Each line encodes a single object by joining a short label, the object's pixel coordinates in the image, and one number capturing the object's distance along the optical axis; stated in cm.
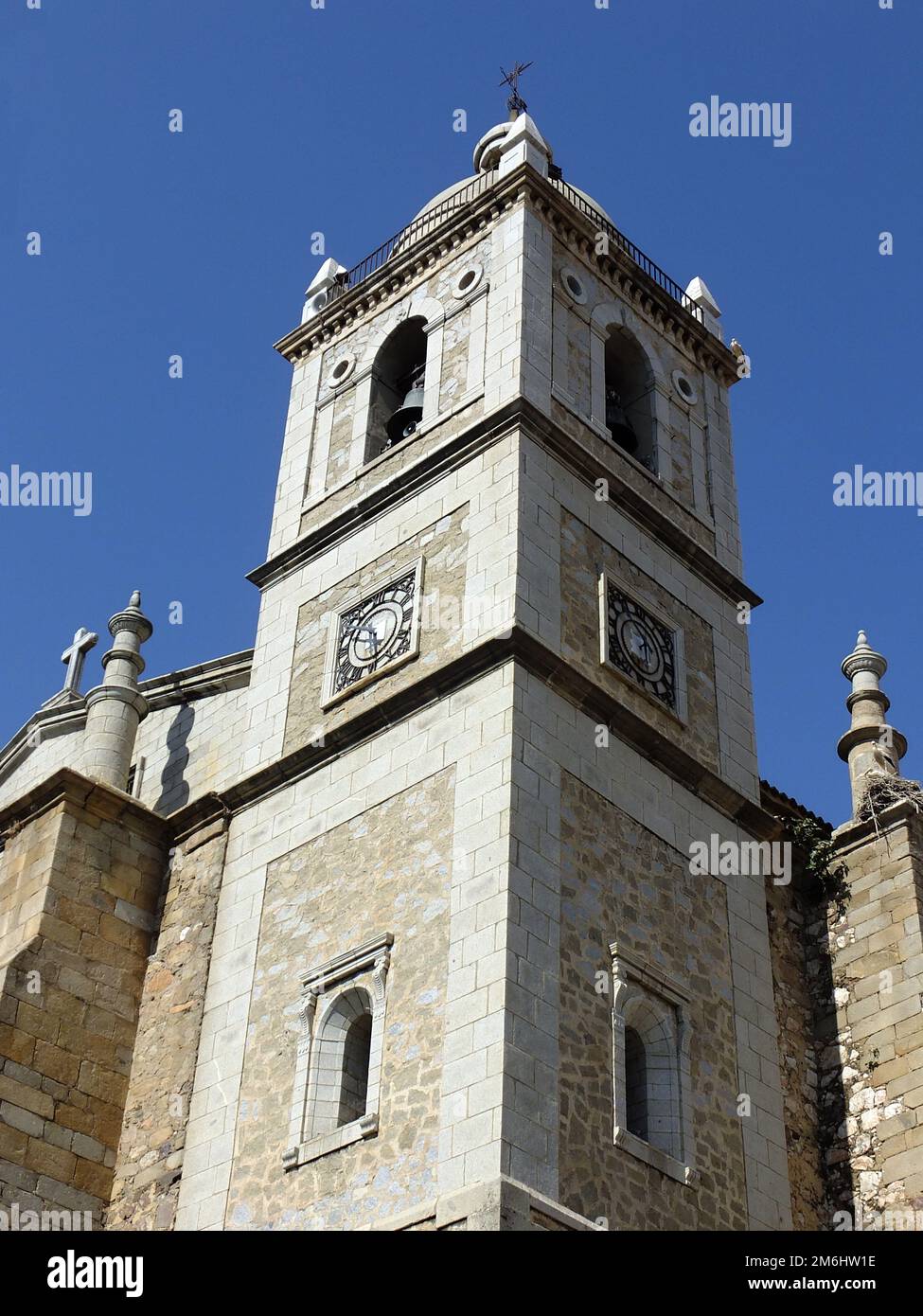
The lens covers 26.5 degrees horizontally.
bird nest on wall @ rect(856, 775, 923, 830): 2284
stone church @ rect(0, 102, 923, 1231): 1791
